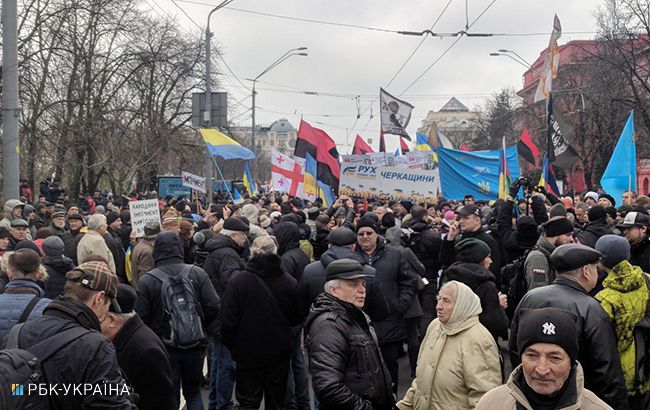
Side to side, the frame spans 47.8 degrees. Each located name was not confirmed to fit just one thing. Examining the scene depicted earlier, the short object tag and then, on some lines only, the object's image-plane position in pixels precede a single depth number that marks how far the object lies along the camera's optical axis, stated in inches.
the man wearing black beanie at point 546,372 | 112.9
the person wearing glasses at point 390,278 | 271.6
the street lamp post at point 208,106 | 754.2
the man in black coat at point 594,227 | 317.4
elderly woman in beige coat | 163.6
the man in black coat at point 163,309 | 232.4
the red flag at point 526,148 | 652.5
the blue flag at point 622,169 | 476.7
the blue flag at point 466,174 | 589.0
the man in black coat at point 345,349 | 159.8
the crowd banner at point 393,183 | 524.4
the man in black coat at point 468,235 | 281.4
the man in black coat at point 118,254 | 363.6
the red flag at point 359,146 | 860.7
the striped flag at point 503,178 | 530.9
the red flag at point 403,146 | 1044.0
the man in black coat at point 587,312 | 159.9
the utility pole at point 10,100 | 449.7
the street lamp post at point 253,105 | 1115.1
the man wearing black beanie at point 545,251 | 242.8
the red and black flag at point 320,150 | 661.3
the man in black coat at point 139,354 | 167.5
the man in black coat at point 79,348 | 128.9
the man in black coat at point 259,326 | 240.7
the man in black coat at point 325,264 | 255.0
